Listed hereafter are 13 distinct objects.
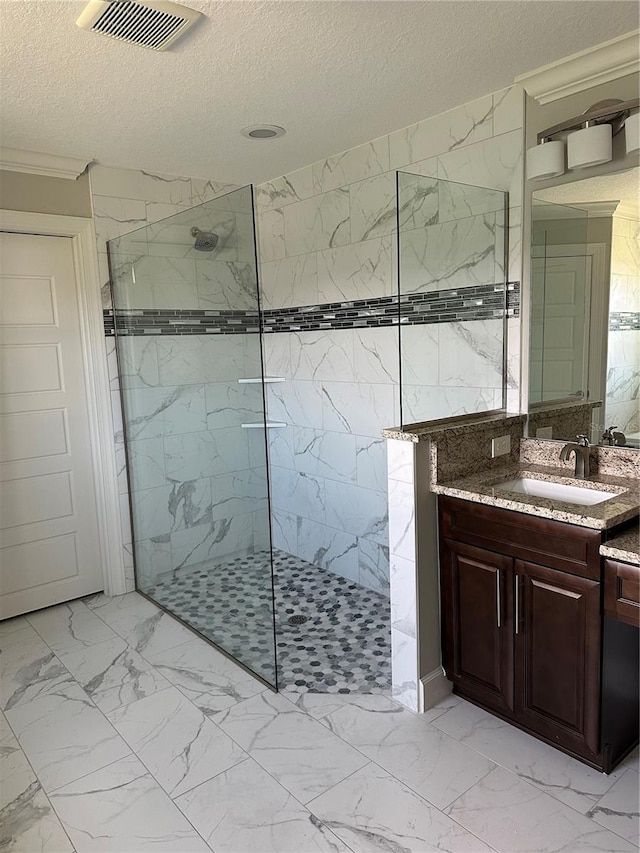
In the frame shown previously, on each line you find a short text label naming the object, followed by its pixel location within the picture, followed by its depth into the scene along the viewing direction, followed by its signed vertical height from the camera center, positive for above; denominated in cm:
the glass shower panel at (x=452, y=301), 255 +18
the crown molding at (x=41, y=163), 313 +102
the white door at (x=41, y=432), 333 -42
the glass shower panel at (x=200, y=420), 258 -34
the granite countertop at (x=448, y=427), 233 -34
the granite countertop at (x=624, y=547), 184 -65
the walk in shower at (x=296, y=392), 259 -23
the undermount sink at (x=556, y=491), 232 -61
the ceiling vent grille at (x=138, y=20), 185 +104
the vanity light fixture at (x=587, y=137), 221 +75
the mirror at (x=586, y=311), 228 +10
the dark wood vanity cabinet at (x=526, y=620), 199 -100
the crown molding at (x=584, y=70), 219 +100
